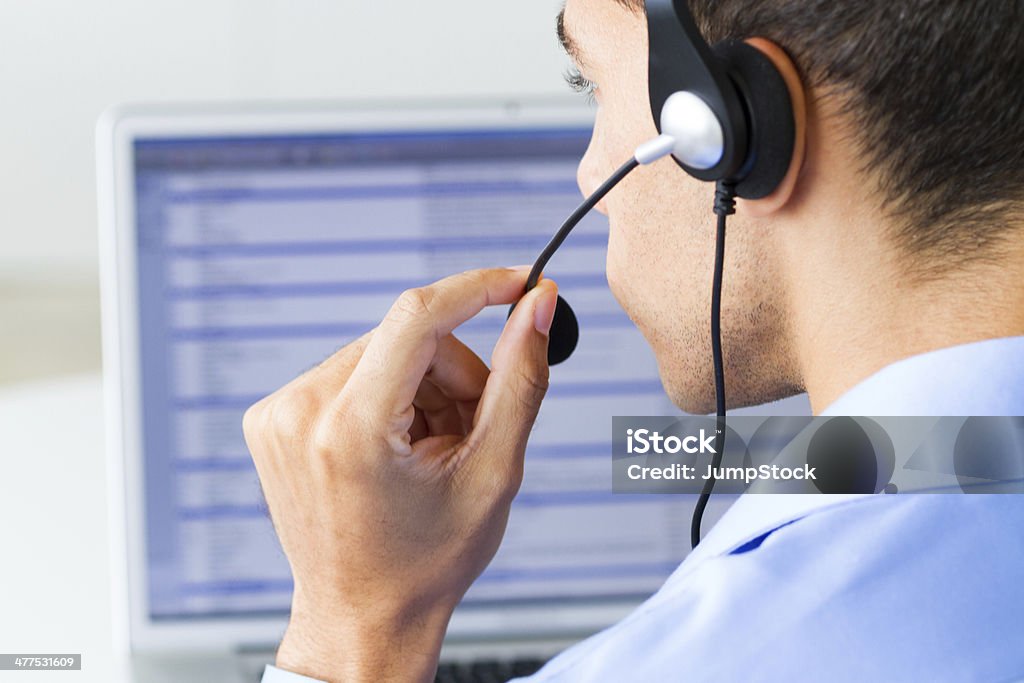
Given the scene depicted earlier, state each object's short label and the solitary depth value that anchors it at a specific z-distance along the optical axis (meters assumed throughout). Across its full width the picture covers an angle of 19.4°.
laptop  1.11
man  0.88
